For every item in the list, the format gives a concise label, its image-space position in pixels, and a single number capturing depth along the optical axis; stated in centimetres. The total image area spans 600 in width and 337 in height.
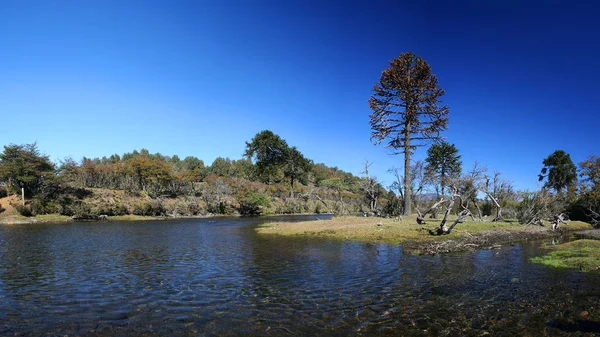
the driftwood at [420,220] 2738
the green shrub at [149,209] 6469
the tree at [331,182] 8625
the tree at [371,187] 4544
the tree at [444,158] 7225
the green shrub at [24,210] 5219
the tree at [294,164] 8651
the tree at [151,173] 8112
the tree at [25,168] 5625
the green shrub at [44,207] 5359
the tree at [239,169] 12395
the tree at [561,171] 7031
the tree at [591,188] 4151
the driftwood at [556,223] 3103
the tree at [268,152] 8131
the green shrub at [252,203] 7615
